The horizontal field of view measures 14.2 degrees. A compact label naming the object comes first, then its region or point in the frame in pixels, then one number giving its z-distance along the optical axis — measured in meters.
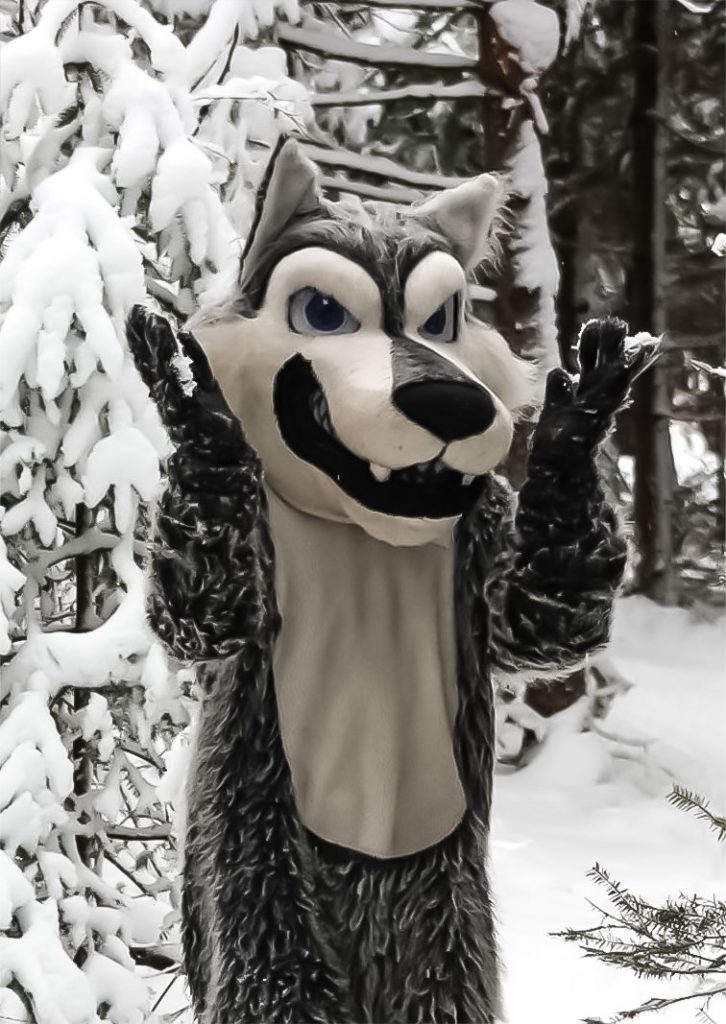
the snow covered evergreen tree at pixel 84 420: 4.74
